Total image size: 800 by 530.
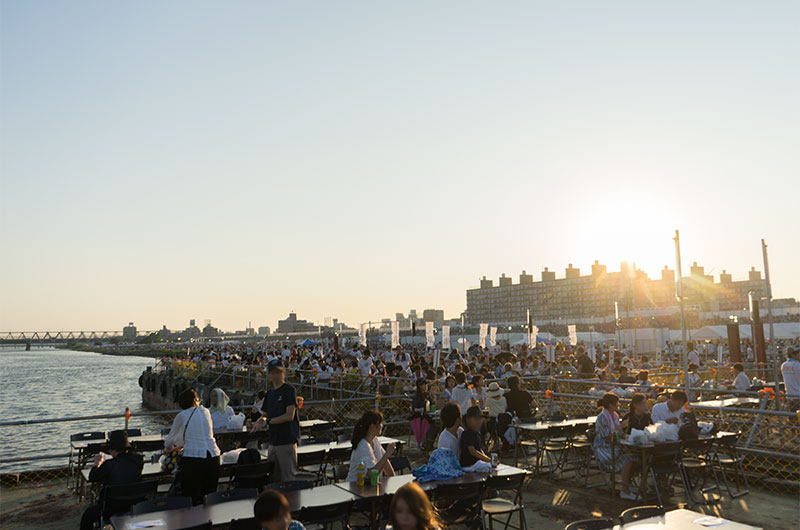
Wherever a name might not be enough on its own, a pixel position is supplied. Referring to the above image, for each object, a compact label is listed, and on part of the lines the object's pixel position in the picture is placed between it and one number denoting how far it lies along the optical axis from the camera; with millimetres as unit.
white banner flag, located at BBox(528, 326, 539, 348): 25977
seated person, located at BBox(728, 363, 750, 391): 12680
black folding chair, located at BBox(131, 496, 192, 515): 4713
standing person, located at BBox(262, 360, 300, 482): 6473
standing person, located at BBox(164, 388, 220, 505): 5828
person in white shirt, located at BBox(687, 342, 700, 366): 17919
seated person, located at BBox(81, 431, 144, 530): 5566
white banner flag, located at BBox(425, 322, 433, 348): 26719
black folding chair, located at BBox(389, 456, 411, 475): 6195
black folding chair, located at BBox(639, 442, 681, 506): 6736
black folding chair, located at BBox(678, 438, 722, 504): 6911
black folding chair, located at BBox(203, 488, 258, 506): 4966
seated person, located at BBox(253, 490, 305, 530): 3297
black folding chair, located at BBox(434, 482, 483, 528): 5084
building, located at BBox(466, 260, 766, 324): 153750
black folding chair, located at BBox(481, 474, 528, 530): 5379
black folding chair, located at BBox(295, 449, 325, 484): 7180
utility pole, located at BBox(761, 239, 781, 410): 10664
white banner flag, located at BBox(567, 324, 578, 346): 28733
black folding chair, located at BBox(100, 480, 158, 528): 5516
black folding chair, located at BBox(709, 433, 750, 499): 7379
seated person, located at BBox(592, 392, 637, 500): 7674
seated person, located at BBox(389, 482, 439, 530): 3029
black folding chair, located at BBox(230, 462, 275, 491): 6195
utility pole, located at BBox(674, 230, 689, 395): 8797
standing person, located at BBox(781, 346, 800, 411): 11019
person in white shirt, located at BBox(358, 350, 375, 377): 18188
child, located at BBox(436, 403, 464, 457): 6059
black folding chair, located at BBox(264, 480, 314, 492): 5266
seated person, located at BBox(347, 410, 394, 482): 5695
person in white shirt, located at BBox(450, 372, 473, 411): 10367
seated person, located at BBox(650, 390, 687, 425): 7824
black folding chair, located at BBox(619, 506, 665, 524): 4203
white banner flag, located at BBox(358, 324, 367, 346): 30203
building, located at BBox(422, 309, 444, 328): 178625
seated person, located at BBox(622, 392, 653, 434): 7551
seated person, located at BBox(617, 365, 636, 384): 13328
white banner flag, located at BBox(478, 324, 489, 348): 28577
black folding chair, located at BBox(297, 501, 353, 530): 4512
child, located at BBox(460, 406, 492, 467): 5945
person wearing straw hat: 10336
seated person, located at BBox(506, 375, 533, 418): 10195
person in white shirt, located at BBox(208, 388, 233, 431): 8172
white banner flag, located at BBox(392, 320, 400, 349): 28625
